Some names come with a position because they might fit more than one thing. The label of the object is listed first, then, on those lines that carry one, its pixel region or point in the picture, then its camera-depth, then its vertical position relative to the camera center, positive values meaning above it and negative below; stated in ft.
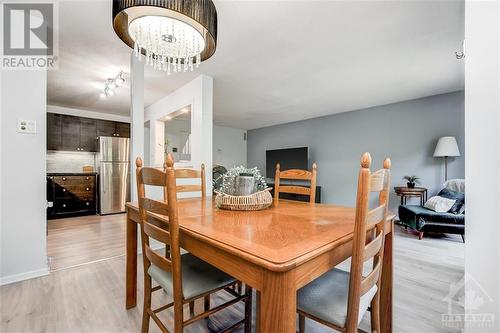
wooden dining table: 2.22 -0.94
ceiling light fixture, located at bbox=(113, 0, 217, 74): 4.25 +2.92
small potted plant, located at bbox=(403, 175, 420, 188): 12.97 -0.86
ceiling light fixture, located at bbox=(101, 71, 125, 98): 10.40 +3.97
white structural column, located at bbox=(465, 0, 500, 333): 2.73 +0.21
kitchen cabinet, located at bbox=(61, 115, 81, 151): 15.60 +2.28
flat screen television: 18.78 +0.61
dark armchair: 10.23 -2.51
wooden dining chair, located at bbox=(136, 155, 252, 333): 3.24 -1.88
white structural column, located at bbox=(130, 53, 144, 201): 9.20 +2.16
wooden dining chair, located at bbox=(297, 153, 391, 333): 2.60 -1.62
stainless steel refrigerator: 15.76 -0.60
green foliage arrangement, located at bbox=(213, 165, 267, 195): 4.95 -0.30
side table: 12.52 -1.45
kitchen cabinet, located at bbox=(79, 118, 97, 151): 16.29 +2.27
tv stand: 17.45 -2.41
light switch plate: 6.63 +1.16
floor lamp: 11.56 +0.96
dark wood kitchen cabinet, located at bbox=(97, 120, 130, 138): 16.94 +2.84
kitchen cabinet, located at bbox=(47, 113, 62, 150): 15.08 +2.32
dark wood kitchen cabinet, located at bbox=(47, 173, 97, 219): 14.53 -1.91
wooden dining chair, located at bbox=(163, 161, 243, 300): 6.06 -0.36
